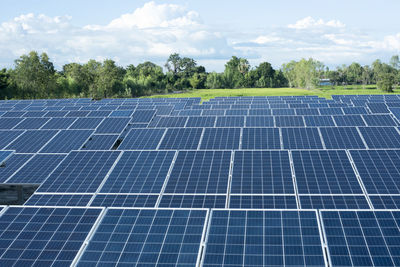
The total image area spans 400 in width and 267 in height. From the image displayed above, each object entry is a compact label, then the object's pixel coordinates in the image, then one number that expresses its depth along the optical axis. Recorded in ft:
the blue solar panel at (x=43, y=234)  31.35
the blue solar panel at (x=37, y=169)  58.29
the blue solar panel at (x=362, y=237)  29.17
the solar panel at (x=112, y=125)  88.63
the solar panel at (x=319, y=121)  96.63
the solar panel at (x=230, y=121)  99.76
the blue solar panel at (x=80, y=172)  51.21
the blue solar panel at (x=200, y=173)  49.29
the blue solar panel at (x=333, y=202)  44.60
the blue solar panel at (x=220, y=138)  71.41
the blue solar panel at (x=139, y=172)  50.60
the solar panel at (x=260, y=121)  99.04
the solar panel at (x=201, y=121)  97.96
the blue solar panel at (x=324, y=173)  47.78
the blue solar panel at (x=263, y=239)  29.45
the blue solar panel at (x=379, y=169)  47.68
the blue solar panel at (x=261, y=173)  48.29
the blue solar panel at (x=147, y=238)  30.35
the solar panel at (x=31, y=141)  74.34
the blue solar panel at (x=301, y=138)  69.49
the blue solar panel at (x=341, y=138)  68.80
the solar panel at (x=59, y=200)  48.16
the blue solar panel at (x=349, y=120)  94.43
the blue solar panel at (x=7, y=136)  78.82
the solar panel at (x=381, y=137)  69.41
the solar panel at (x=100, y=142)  78.95
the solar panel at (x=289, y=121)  97.09
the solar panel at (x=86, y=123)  91.71
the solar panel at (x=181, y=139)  71.36
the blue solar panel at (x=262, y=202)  44.98
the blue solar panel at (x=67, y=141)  74.36
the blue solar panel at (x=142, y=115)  106.93
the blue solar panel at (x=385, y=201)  44.14
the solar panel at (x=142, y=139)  72.28
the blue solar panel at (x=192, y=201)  46.16
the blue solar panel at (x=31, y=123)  96.99
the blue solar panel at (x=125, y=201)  47.42
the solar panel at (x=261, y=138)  71.00
